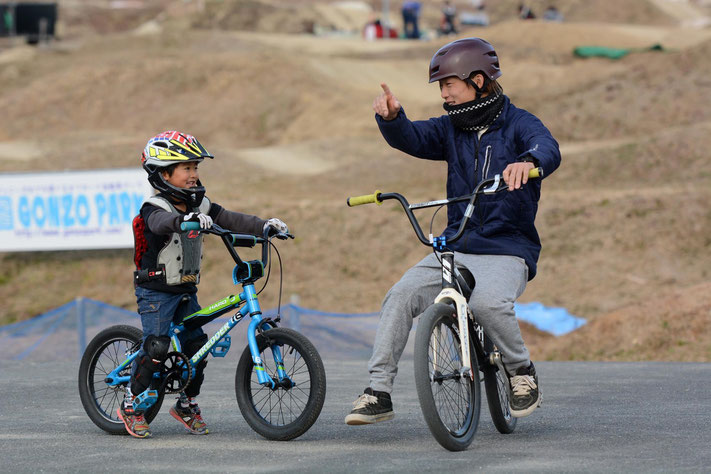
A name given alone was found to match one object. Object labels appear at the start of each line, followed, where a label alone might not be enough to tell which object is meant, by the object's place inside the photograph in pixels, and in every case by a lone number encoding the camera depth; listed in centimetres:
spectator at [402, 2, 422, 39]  6256
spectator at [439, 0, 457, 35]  5841
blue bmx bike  656
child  693
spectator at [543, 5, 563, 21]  6412
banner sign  2194
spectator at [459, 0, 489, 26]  6969
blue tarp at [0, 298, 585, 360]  1495
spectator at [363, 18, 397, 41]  6169
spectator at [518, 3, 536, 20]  5788
